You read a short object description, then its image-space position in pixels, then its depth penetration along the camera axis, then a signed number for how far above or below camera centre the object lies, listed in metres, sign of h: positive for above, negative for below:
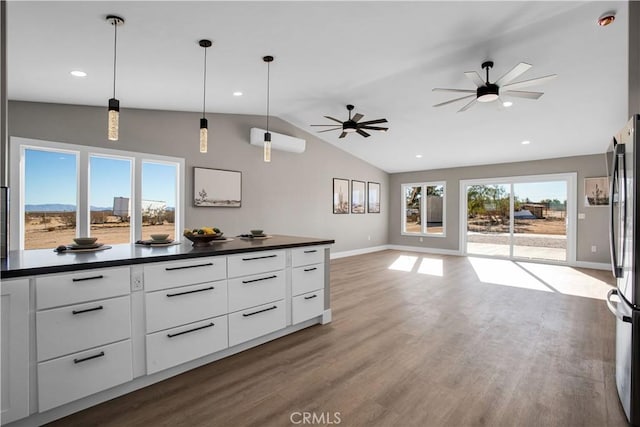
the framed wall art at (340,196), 7.93 +0.40
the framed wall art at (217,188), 5.29 +0.41
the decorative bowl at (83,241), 2.27 -0.22
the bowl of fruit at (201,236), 2.76 -0.22
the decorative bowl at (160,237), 2.73 -0.23
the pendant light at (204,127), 2.88 +0.77
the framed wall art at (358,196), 8.48 +0.41
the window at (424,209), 8.88 +0.07
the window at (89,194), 3.88 +0.23
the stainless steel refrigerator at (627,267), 1.75 -0.33
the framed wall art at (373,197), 9.05 +0.42
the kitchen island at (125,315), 1.66 -0.69
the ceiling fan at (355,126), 5.09 +1.41
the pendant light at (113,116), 2.21 +0.66
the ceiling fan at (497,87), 3.21 +1.37
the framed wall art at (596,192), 6.35 +0.42
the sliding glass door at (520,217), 6.99 -0.12
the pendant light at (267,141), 3.42 +0.77
